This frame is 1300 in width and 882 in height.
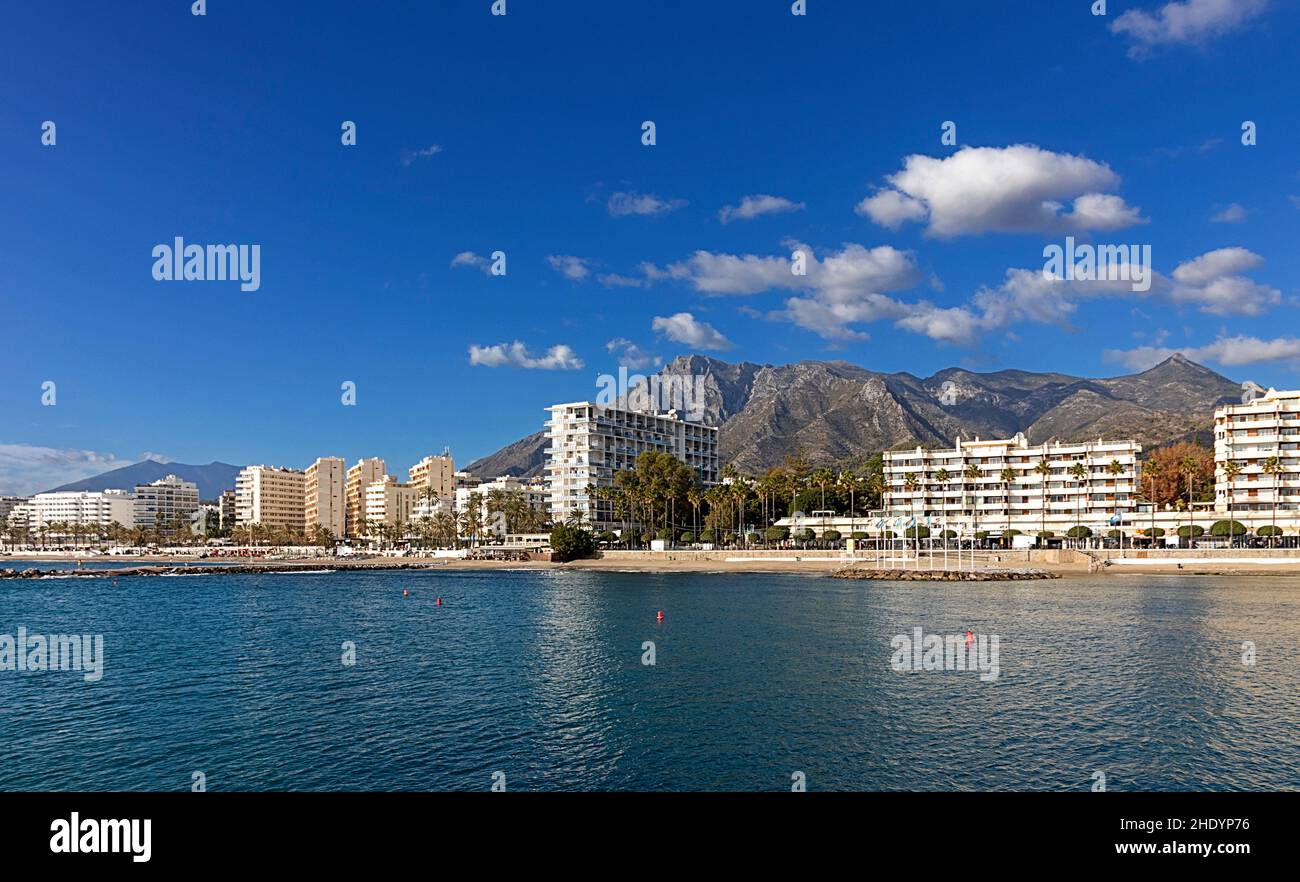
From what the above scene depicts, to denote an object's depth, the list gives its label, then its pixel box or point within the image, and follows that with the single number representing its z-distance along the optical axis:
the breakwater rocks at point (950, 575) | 96.50
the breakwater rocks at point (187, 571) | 129.50
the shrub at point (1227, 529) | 118.00
